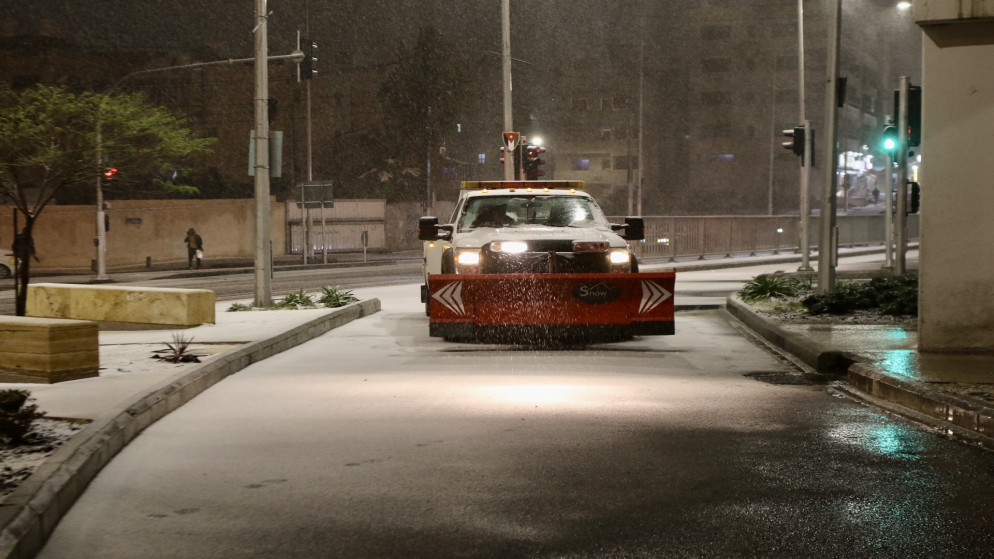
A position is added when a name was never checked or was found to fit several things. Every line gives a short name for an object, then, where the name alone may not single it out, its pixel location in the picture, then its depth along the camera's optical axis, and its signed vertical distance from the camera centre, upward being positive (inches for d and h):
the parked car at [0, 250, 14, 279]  1569.8 -45.3
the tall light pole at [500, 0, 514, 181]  1284.4 +189.5
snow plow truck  542.3 -29.1
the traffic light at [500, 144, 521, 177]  1261.1 +76.9
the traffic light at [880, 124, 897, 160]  992.2 +73.6
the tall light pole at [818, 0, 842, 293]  731.4 +33.0
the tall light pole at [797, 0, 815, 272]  1068.5 +24.3
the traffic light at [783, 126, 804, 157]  1056.8 +77.6
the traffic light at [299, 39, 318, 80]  1002.1 +145.9
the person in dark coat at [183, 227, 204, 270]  1734.7 -27.4
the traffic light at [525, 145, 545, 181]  1267.2 +72.7
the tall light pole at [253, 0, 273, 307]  752.3 +44.2
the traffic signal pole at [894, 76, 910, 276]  860.0 +32.9
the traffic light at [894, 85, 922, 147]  826.8 +79.0
